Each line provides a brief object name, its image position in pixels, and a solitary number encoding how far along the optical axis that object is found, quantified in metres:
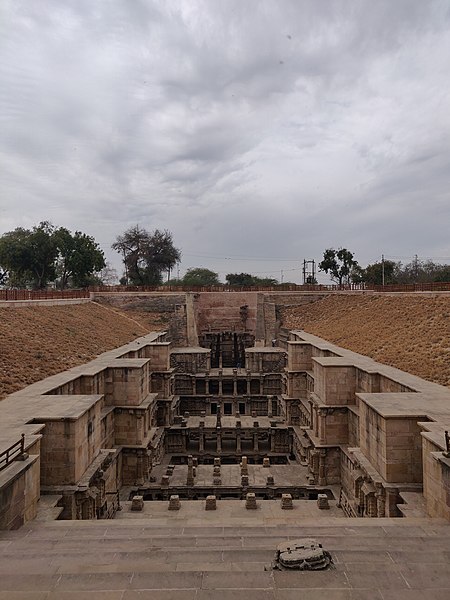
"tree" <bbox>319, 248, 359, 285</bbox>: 63.69
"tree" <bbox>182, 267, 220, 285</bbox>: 98.06
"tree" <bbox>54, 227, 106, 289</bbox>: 52.47
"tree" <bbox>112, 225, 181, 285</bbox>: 63.50
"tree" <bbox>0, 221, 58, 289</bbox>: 49.38
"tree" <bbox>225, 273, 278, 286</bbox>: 91.62
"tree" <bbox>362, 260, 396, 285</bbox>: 63.62
